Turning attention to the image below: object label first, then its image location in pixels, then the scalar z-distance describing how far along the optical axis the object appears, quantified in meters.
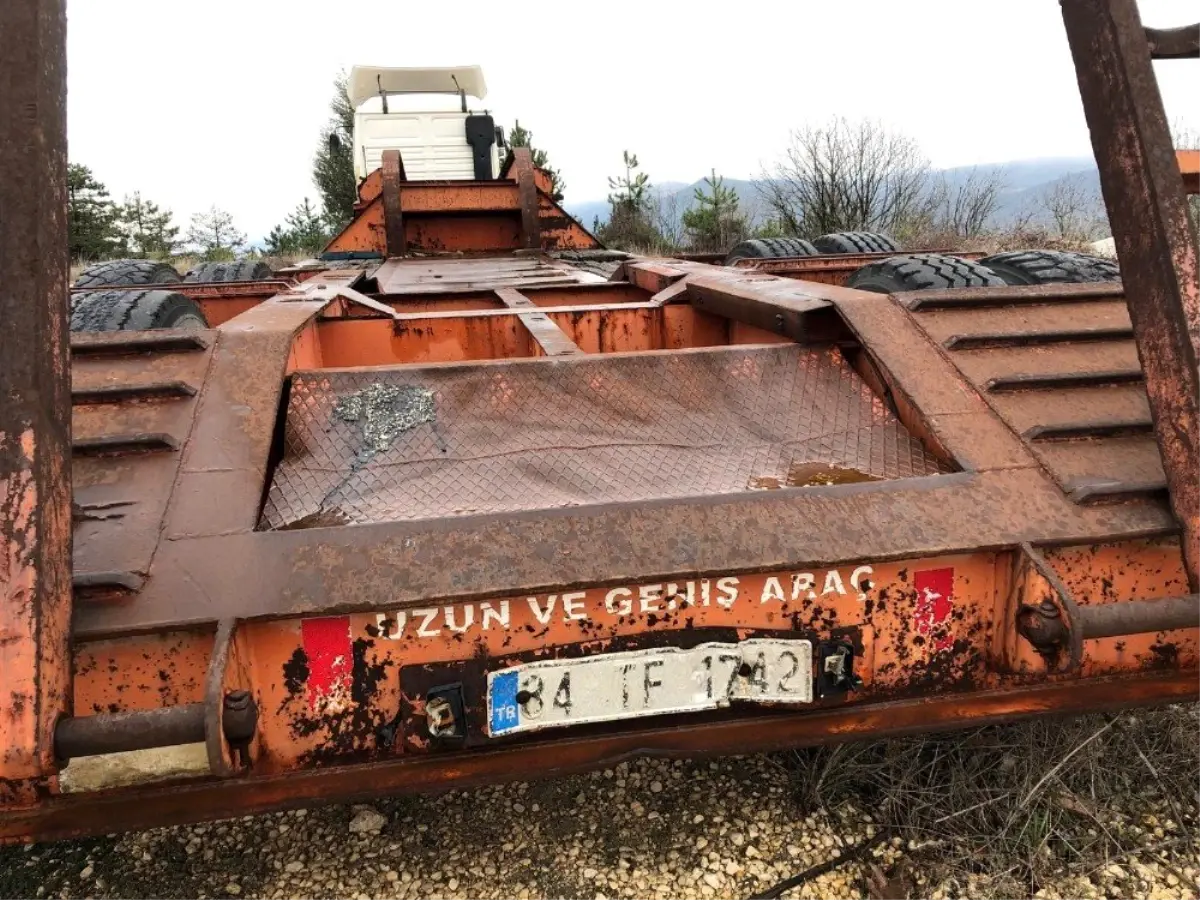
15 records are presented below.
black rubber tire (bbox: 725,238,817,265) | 5.60
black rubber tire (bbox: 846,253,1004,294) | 2.95
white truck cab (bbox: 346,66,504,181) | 10.45
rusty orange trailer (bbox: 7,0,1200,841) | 1.19
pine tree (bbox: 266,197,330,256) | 21.75
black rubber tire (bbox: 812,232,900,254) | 5.75
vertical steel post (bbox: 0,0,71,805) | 1.12
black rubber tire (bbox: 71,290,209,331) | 2.98
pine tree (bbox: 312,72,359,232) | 25.81
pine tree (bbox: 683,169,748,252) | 14.52
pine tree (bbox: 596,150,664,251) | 16.38
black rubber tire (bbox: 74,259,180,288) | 4.80
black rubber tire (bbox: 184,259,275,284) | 6.15
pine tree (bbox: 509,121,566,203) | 19.77
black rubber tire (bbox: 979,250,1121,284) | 3.14
